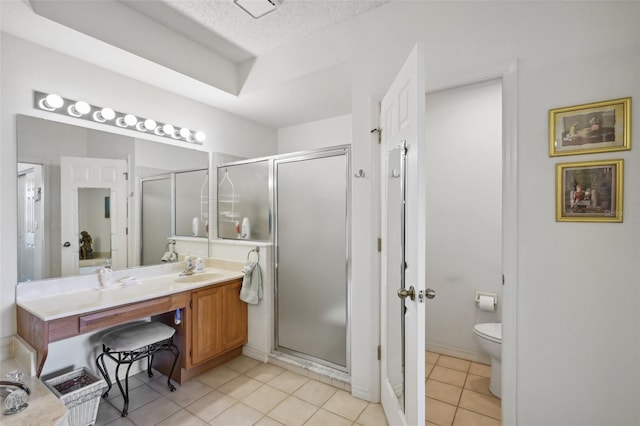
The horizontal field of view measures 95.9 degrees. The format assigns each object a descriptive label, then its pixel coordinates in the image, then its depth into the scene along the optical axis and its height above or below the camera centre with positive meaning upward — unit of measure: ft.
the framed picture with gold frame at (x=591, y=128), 4.28 +1.27
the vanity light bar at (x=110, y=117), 6.37 +2.40
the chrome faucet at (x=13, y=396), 4.34 -2.89
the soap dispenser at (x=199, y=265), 8.94 -1.70
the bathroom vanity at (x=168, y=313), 5.36 -2.22
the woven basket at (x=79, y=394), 5.25 -3.61
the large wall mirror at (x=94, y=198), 6.13 +0.31
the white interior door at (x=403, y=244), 4.22 -0.59
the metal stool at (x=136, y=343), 6.33 -3.00
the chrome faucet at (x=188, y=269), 8.63 -1.77
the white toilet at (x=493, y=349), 6.65 -3.27
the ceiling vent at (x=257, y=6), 6.14 +4.44
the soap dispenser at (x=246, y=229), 9.29 -0.61
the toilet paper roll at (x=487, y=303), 7.96 -2.59
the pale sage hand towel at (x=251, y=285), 8.41 -2.20
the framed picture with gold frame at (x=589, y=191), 4.32 +0.29
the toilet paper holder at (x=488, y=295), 8.09 -2.43
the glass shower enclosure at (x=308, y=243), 7.48 -0.90
